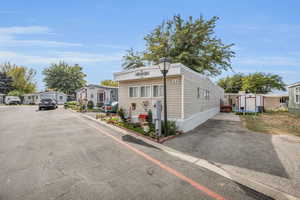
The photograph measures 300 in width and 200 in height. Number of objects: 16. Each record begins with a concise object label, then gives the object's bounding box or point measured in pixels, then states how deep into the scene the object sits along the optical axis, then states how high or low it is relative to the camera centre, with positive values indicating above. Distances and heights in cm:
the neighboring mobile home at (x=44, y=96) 3463 +92
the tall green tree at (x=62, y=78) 4491 +731
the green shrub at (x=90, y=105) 1908 -75
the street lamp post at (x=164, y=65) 584 +150
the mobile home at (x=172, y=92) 714 +45
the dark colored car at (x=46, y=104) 1841 -60
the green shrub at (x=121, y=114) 916 -97
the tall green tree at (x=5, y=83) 4259 +526
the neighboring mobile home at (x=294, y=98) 1418 +19
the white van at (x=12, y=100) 3411 -10
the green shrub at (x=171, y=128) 644 -137
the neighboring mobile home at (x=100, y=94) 2041 +89
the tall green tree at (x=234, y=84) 3606 +431
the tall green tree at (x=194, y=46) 1566 +646
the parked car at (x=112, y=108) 1382 -85
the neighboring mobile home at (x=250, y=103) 1559 -39
